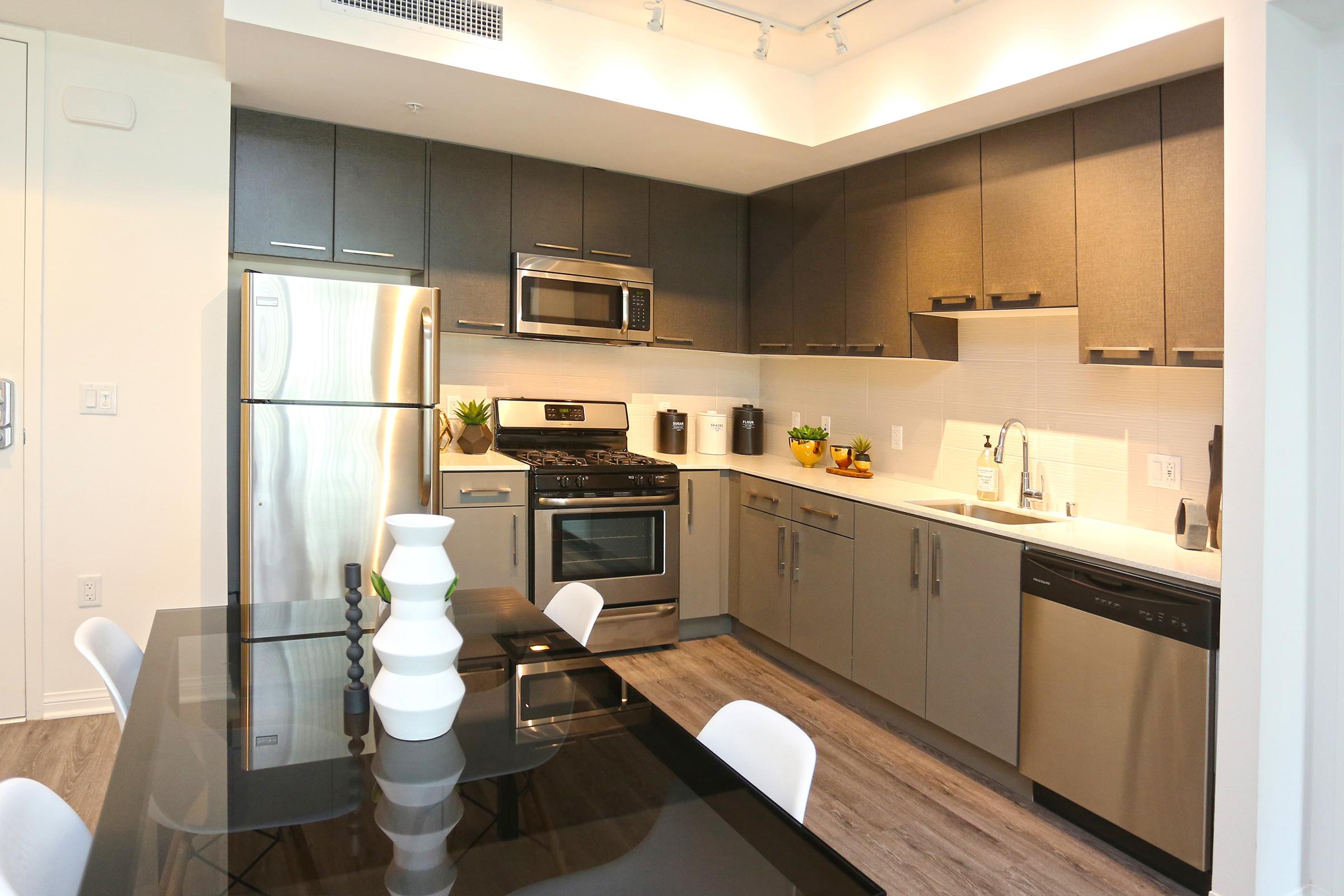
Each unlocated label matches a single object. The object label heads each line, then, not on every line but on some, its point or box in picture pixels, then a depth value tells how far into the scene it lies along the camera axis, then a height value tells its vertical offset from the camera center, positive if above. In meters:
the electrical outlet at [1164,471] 2.77 -0.09
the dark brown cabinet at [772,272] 4.36 +0.91
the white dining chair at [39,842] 1.02 -0.52
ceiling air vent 2.77 +1.44
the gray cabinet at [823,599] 3.46 -0.67
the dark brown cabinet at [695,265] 4.44 +0.95
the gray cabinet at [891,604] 3.07 -0.61
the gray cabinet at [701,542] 4.21 -0.51
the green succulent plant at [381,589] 1.43 -0.26
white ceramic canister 4.69 +0.06
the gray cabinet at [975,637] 2.71 -0.65
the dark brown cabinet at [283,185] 3.45 +1.06
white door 3.07 +0.31
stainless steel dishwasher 2.18 -0.74
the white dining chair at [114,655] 1.59 -0.45
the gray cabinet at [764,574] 3.89 -0.63
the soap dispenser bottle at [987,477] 3.35 -0.13
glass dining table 0.96 -0.48
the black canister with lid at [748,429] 4.85 +0.08
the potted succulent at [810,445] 4.29 -0.01
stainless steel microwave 4.02 +0.70
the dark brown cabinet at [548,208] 4.02 +1.13
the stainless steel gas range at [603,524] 3.83 -0.39
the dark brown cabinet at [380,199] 3.63 +1.06
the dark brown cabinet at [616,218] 4.21 +1.14
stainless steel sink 3.21 -0.27
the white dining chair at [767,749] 1.31 -0.51
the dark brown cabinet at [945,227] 3.24 +0.86
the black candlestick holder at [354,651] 1.49 -0.39
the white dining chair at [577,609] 2.17 -0.45
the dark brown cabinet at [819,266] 3.98 +0.86
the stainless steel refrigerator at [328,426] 3.19 +0.06
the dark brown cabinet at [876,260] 3.61 +0.81
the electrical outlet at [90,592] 3.25 -0.59
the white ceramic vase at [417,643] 1.34 -0.33
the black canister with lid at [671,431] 4.62 +0.06
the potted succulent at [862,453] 4.00 -0.05
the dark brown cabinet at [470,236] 3.84 +0.95
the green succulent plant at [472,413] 4.05 +0.13
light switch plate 3.22 +0.16
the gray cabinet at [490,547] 3.67 -0.47
